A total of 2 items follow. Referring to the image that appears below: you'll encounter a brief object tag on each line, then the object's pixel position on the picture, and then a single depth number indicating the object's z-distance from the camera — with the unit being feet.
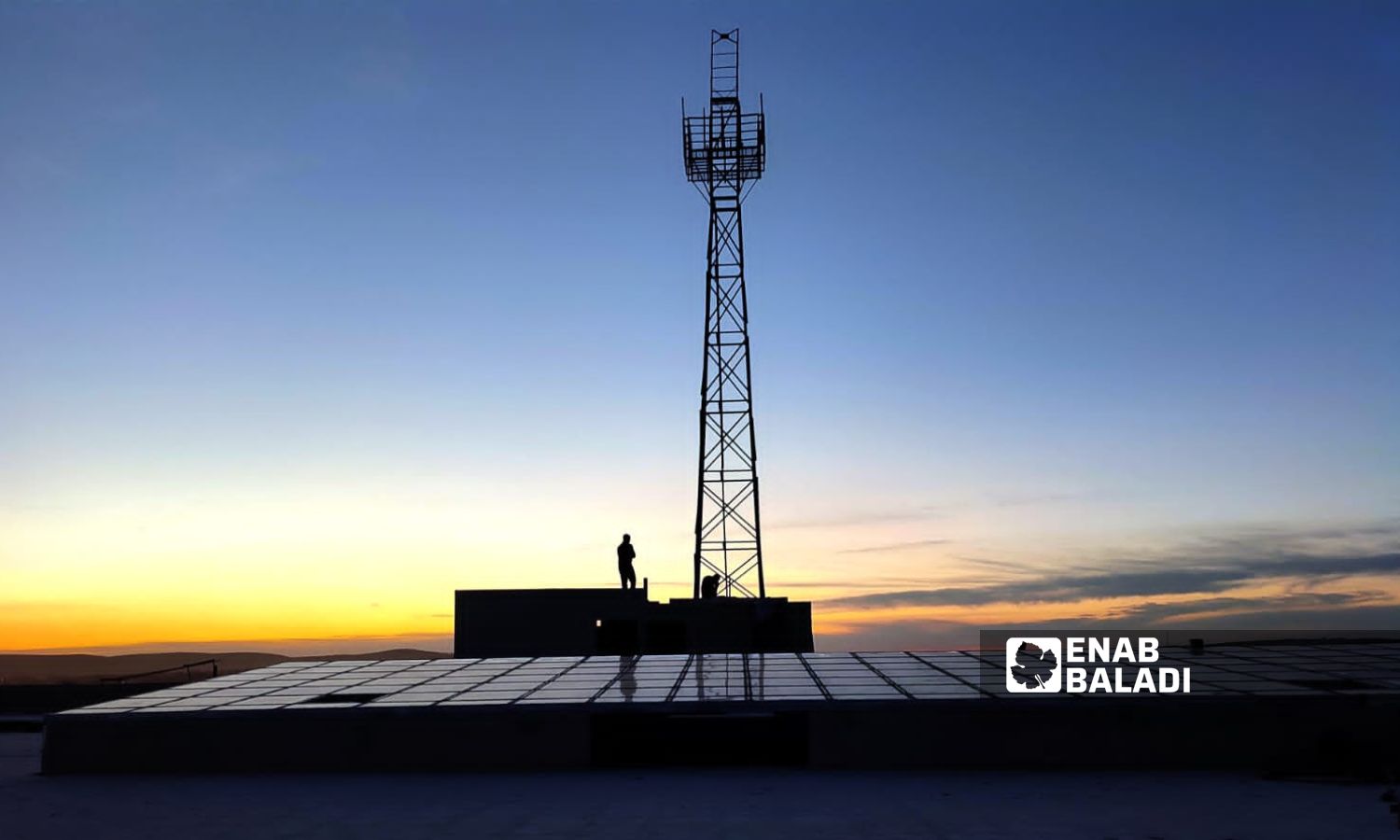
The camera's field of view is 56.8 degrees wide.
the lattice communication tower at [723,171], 178.09
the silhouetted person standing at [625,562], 173.96
